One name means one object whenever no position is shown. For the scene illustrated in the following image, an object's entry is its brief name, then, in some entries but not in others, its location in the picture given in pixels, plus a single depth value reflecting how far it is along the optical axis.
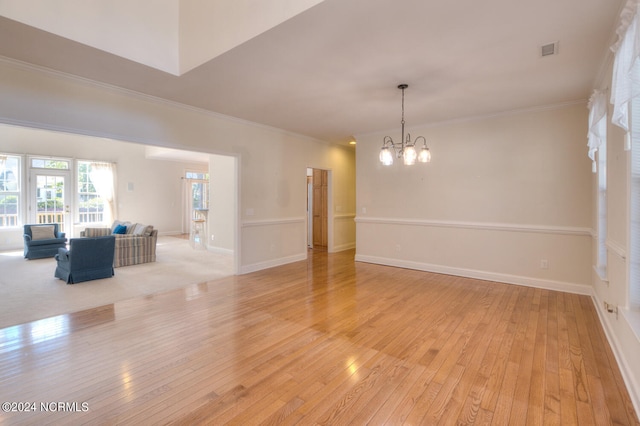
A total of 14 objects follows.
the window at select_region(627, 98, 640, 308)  2.06
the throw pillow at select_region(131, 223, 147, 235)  6.45
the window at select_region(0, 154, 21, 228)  7.54
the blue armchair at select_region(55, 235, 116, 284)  4.67
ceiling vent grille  2.76
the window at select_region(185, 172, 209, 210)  11.44
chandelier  3.60
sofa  5.92
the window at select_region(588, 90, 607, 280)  3.03
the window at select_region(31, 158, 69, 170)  7.98
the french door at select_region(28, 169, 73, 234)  7.96
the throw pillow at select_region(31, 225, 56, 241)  6.75
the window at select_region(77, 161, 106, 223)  8.82
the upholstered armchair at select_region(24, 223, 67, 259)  6.58
